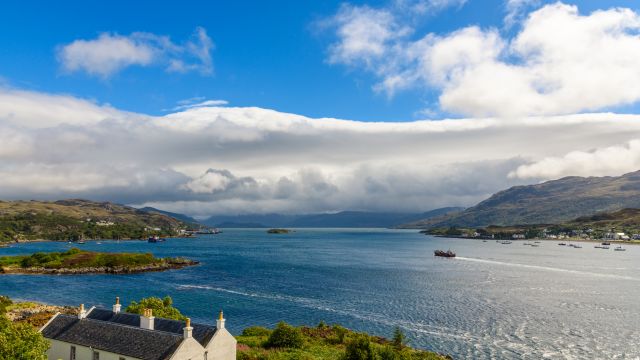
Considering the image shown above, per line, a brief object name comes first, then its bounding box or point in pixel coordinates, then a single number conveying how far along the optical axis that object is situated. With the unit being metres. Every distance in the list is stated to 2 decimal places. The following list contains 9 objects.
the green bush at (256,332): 69.31
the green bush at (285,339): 60.33
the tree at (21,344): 36.78
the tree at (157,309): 63.16
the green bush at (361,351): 46.10
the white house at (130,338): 39.44
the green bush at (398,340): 67.41
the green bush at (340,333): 67.89
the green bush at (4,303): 74.34
